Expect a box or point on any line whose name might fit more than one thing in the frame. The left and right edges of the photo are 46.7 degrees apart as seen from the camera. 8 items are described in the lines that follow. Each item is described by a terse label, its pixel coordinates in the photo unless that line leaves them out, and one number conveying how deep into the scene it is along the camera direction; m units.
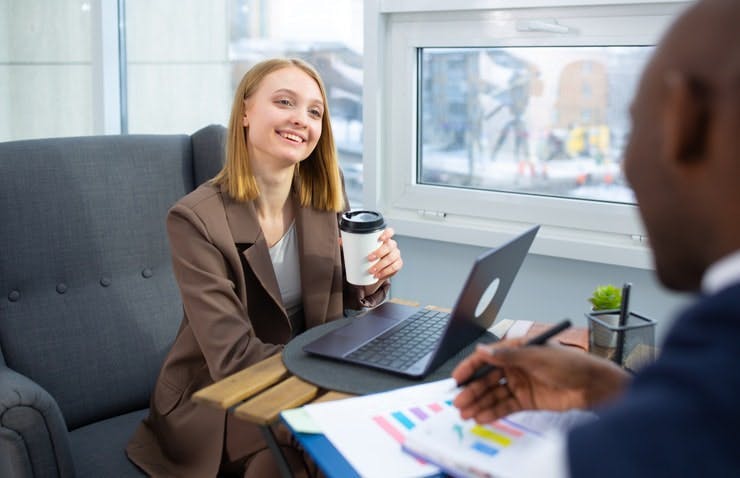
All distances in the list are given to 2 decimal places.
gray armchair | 1.89
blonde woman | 1.60
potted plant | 1.44
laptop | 1.25
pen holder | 1.36
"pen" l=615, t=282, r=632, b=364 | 1.36
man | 0.54
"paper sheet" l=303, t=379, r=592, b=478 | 1.00
